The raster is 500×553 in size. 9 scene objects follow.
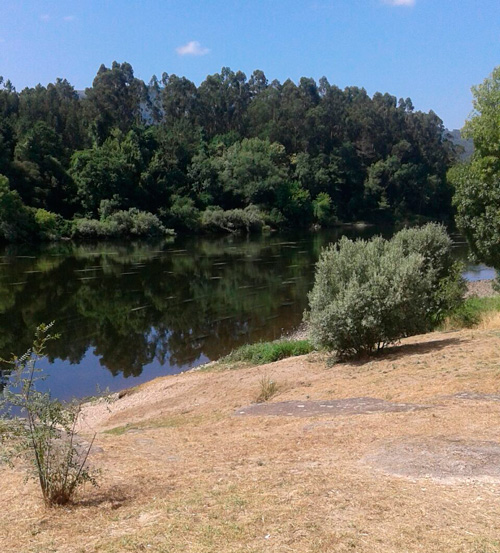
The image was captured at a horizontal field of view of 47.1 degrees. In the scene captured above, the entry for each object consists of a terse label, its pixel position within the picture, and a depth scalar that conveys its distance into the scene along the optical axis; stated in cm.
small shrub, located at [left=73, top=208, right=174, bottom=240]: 7500
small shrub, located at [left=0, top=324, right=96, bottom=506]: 630
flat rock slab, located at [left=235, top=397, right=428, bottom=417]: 1023
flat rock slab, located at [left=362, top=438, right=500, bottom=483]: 657
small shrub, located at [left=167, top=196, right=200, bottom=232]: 8450
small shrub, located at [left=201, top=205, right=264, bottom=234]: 8512
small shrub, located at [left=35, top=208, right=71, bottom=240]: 7081
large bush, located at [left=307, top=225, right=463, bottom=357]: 1449
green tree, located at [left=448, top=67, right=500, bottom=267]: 2684
